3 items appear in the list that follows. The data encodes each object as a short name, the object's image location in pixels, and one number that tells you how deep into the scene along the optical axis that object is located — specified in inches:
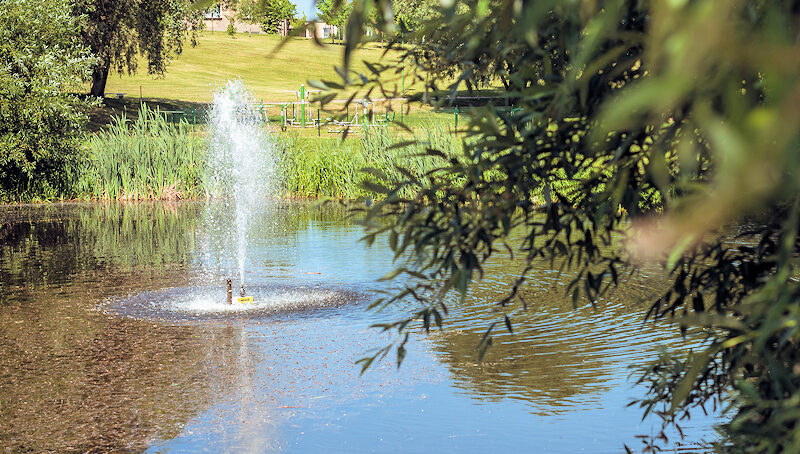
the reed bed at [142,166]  1032.2
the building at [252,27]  5276.6
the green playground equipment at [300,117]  1910.9
